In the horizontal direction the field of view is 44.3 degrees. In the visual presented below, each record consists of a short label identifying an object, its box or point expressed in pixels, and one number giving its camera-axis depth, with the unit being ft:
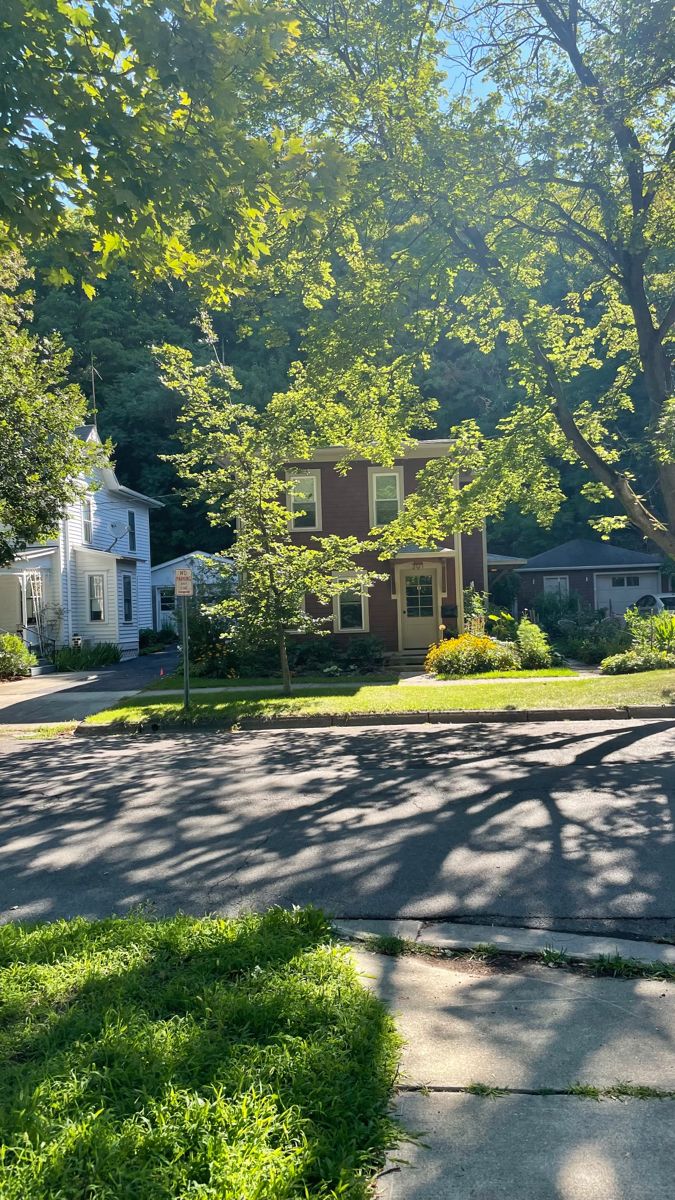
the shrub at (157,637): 115.44
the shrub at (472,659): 66.44
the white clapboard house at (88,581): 90.48
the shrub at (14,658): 75.66
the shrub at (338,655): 73.46
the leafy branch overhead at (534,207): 40.88
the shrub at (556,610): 99.88
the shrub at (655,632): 63.16
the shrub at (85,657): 85.40
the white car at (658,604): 103.59
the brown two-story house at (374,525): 79.97
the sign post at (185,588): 47.57
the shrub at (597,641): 72.59
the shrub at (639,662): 59.72
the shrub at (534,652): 67.62
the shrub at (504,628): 83.10
